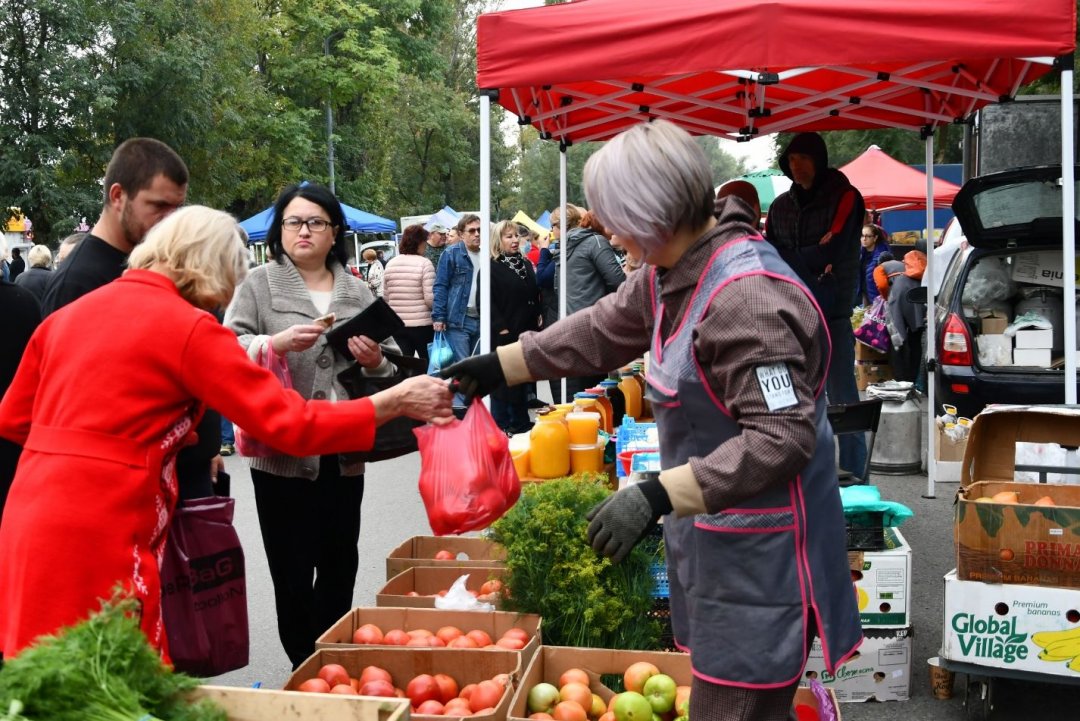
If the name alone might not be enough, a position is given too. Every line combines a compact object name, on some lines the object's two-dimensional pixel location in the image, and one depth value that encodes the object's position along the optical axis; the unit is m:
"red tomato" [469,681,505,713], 3.44
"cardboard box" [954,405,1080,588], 3.84
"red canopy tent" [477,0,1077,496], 4.97
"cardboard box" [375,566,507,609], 4.37
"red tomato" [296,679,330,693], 3.41
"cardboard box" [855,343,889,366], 13.71
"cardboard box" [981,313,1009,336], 7.85
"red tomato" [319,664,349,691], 3.59
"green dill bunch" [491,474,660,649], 3.91
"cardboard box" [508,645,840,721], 3.65
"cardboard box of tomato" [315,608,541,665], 4.02
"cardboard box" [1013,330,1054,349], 7.50
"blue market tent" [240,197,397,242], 30.72
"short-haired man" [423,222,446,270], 15.02
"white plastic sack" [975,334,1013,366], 7.76
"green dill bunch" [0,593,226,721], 1.83
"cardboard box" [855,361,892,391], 13.58
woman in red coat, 2.45
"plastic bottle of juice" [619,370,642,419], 7.96
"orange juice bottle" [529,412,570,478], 6.32
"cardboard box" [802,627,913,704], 4.35
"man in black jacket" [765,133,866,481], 6.36
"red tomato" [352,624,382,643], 3.96
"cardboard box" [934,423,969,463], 7.99
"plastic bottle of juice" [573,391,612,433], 6.95
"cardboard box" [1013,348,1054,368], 7.57
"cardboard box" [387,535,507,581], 4.96
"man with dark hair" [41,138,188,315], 3.36
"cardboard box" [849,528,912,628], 4.31
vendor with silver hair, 2.17
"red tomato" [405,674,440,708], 3.55
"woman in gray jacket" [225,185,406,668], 3.87
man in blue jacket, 10.13
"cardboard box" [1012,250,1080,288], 7.36
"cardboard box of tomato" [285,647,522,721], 3.69
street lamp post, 33.44
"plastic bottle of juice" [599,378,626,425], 7.81
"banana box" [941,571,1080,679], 3.87
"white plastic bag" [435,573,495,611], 4.27
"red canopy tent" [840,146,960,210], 18.66
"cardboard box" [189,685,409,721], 2.13
